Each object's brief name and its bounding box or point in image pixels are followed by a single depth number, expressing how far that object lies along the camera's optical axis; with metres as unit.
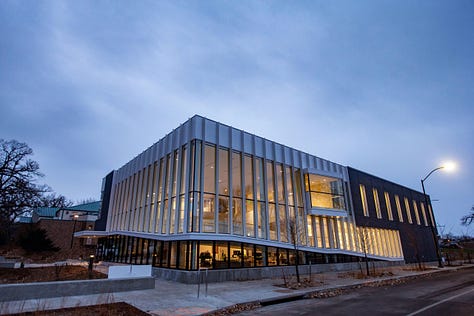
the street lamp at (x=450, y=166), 19.56
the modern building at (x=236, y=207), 18.47
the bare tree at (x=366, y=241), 26.82
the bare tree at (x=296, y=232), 18.78
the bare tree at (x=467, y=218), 43.94
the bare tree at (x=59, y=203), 73.91
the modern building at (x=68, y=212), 53.09
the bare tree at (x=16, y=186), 22.91
